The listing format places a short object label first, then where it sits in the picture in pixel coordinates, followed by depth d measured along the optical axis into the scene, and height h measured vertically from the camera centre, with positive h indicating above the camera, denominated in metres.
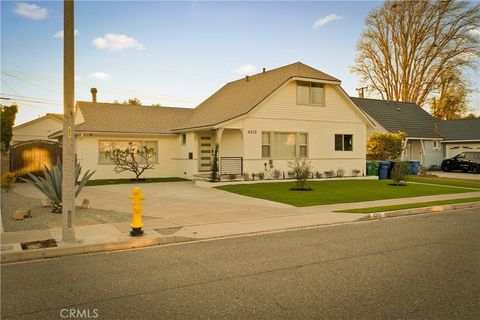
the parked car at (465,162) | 31.92 -0.35
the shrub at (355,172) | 25.78 -0.91
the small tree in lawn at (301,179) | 18.38 -0.98
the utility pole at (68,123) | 7.89 +0.75
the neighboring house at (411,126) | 34.78 +2.91
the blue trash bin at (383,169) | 26.30 -0.73
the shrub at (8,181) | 18.67 -1.02
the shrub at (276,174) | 22.73 -0.90
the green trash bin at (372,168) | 26.56 -0.66
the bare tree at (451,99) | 47.03 +8.01
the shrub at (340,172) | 25.04 -0.88
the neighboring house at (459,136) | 35.78 +2.09
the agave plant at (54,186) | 11.93 -0.82
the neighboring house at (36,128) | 41.19 +3.41
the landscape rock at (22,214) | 10.62 -1.52
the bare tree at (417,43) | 44.91 +13.89
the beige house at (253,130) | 22.23 +1.82
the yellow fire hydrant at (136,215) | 8.62 -1.25
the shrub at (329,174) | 24.59 -0.98
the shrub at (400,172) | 20.81 -0.74
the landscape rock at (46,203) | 12.82 -1.43
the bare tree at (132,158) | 23.31 +0.09
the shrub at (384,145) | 29.52 +1.01
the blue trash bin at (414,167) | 29.58 -0.68
